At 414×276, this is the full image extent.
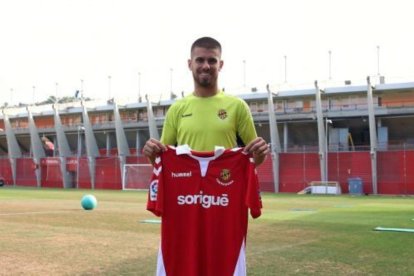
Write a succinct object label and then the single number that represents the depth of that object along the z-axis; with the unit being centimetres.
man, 448
